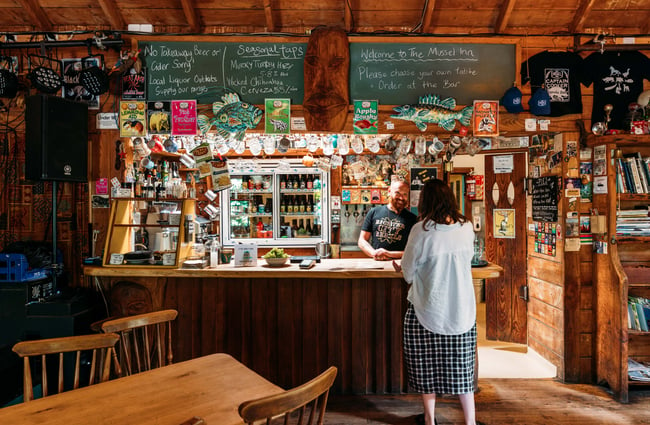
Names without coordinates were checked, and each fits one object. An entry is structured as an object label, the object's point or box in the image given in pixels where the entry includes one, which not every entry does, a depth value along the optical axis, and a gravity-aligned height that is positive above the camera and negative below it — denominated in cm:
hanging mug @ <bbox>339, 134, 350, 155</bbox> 454 +80
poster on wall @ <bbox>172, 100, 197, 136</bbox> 347 +84
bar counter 322 -92
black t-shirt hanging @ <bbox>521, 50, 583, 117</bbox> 349 +119
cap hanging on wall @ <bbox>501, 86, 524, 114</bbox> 342 +96
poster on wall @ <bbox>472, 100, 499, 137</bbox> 346 +81
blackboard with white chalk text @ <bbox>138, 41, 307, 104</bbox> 350 +124
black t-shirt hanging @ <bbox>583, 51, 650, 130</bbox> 351 +116
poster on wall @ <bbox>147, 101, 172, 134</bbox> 349 +85
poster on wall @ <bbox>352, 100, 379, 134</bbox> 347 +84
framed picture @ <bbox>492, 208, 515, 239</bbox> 455 -12
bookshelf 321 -49
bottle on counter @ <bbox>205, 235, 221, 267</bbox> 326 -32
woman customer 236 -53
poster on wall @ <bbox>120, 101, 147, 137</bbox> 345 +82
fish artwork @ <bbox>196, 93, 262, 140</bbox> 346 +85
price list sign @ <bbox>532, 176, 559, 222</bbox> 366 +13
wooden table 143 -74
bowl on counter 335 -41
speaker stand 314 -24
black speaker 292 +57
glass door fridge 598 +13
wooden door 446 -38
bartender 387 -12
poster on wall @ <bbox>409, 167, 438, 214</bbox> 574 +53
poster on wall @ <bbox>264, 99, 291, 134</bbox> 346 +82
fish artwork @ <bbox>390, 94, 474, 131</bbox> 347 +87
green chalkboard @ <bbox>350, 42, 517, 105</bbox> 351 +123
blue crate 295 -40
